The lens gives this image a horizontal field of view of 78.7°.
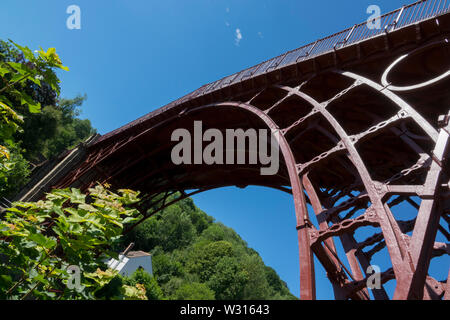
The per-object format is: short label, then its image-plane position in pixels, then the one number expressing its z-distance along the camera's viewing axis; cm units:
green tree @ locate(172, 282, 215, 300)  4112
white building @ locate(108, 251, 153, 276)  3500
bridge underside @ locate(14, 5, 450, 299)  455
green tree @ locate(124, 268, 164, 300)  3234
